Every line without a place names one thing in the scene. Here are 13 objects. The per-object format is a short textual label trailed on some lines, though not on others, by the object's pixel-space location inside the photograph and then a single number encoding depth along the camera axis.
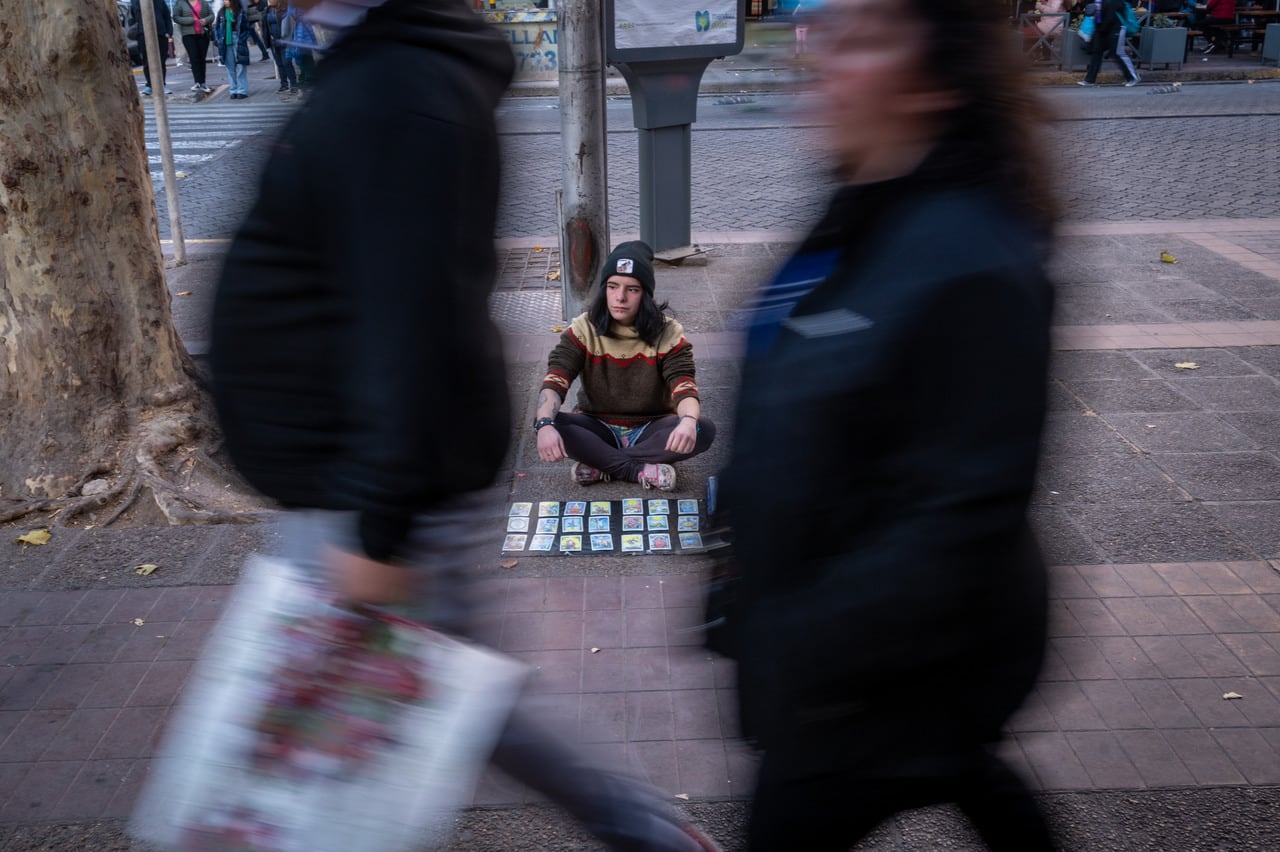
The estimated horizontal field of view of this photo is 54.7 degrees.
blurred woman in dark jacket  1.50
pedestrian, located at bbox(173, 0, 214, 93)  20.38
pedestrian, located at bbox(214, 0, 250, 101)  20.09
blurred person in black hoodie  1.75
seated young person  4.74
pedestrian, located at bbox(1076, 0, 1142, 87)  18.78
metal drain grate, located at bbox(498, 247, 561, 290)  8.30
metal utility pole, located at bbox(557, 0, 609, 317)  5.52
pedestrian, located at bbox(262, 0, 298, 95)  18.41
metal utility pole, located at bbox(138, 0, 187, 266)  7.91
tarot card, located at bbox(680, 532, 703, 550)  4.40
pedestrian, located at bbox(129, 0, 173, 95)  19.89
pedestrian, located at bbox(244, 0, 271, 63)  21.48
